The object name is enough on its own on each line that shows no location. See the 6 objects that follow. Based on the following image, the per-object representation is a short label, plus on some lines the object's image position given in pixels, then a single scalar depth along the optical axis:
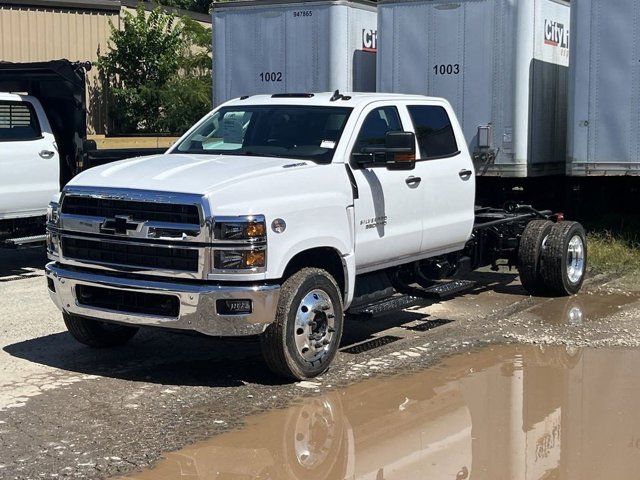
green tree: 23.39
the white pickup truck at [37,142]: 11.88
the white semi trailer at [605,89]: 12.64
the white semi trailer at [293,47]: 14.23
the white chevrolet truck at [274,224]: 6.98
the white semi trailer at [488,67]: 12.88
